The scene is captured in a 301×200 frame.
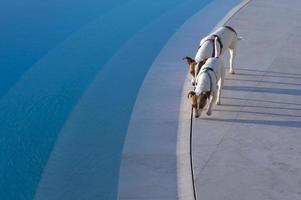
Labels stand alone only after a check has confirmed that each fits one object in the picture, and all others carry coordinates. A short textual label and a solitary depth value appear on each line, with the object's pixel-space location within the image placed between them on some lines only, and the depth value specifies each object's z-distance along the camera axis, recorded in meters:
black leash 6.36
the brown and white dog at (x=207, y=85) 7.92
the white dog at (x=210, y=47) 8.88
